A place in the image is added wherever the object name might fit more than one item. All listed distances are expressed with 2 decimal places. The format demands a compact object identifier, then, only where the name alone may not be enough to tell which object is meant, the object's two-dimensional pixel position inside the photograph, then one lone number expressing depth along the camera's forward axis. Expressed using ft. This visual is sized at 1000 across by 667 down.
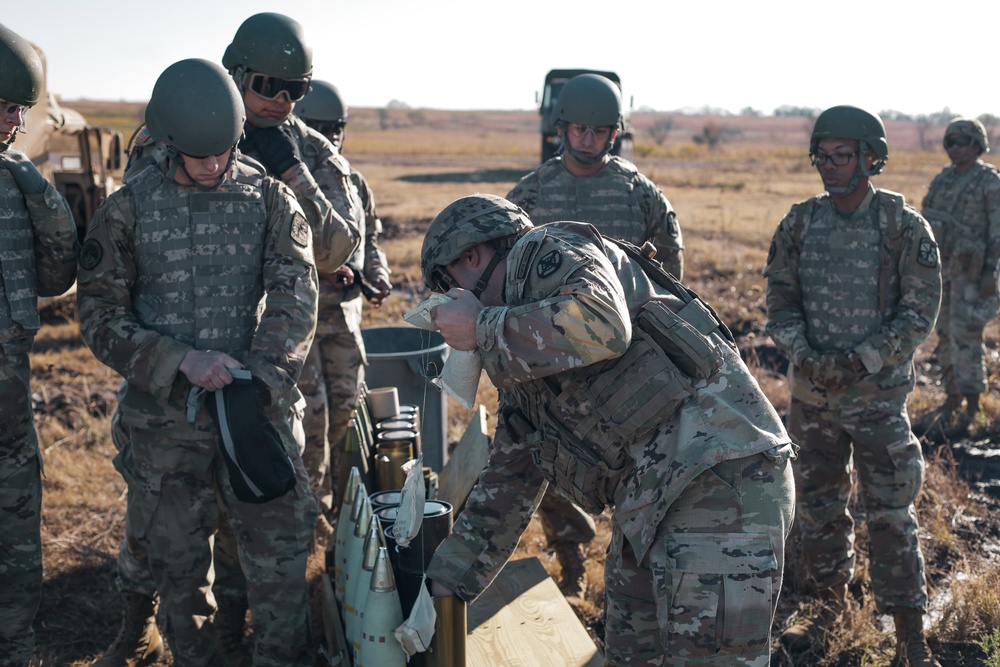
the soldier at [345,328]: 17.39
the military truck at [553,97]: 40.14
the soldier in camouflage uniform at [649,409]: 8.66
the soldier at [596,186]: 17.54
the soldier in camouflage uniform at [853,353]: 14.44
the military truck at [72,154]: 35.36
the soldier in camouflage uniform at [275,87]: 14.66
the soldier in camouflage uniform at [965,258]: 26.35
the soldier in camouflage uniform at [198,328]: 11.87
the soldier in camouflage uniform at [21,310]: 12.33
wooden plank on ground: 12.22
